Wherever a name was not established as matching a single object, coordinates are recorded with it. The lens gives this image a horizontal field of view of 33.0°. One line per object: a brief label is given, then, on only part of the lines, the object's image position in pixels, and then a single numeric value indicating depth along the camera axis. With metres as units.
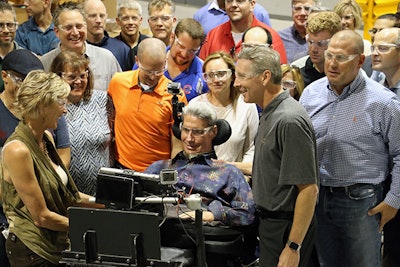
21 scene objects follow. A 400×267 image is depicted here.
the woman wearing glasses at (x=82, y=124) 3.82
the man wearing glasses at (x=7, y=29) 4.54
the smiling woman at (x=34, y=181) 3.01
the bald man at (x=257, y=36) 4.44
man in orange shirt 4.03
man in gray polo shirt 2.94
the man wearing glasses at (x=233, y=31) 4.83
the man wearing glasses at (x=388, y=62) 3.93
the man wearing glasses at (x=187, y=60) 4.37
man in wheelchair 3.25
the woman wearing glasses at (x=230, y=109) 4.00
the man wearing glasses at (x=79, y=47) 4.46
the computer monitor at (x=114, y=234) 2.78
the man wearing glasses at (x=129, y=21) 5.11
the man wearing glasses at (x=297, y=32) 5.19
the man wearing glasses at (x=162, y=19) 5.07
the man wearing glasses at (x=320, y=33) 4.27
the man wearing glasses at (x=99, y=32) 4.94
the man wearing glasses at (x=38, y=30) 5.30
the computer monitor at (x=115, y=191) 2.88
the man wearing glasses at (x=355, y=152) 3.34
